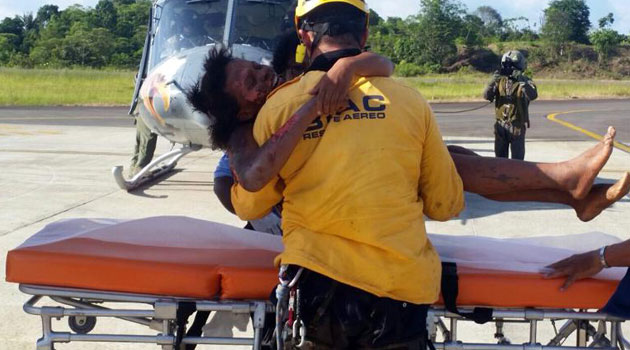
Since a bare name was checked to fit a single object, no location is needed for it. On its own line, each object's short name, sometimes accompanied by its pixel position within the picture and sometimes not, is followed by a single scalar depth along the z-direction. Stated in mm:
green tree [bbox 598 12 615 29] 95562
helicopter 7336
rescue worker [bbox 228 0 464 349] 2090
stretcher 2641
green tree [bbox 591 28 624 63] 78438
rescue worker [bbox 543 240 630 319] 2564
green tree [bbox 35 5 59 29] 96000
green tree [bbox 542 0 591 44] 86125
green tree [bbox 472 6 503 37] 103912
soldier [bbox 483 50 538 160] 9039
